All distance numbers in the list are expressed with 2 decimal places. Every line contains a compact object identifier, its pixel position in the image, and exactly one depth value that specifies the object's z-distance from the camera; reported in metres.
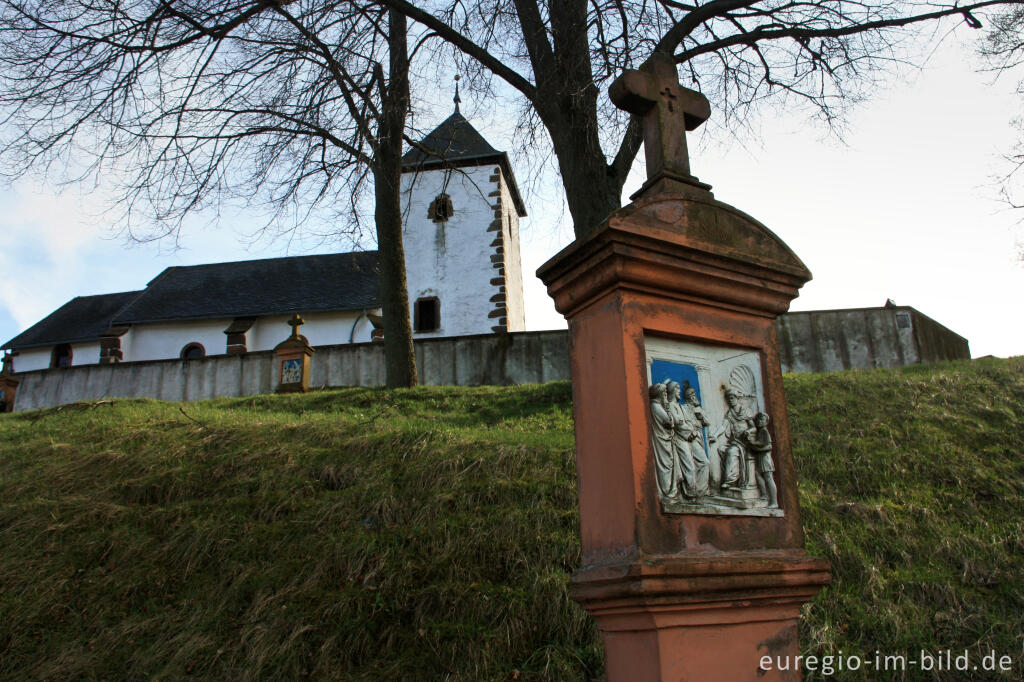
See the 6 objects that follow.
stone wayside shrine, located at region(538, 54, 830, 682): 3.14
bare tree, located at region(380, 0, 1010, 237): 8.03
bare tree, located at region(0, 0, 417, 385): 8.14
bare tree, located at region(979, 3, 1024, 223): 8.59
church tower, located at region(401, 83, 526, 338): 27.02
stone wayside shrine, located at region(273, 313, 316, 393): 16.09
